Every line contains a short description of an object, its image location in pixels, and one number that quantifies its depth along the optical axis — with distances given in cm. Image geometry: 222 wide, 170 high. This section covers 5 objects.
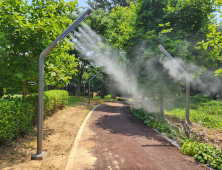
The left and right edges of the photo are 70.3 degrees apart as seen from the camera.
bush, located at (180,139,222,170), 434
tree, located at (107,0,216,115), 908
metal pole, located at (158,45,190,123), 662
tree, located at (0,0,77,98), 493
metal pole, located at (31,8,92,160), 461
